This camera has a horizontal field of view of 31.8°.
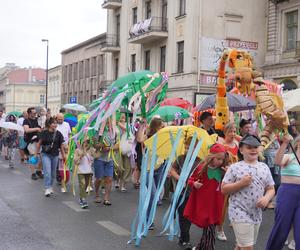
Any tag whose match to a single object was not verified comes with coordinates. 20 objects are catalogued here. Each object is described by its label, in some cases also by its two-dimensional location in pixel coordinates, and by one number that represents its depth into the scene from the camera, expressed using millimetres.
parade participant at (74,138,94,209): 9441
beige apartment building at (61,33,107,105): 45156
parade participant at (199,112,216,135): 7883
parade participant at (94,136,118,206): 9484
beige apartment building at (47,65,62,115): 64812
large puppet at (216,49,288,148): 6148
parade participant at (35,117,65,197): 10641
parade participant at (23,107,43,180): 13727
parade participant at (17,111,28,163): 15438
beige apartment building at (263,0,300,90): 26172
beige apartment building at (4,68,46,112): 100312
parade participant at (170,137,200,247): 6402
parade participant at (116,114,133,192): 11750
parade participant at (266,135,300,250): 5332
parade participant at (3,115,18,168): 16148
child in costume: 5840
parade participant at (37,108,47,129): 15938
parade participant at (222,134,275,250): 4973
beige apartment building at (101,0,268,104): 29422
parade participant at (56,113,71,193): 12055
